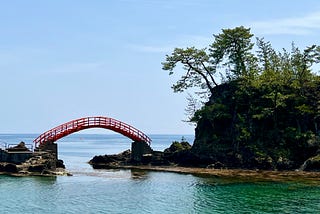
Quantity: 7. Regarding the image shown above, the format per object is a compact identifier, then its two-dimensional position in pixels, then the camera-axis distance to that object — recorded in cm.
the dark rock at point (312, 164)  5422
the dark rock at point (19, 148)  5551
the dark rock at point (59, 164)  5906
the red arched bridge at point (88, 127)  6100
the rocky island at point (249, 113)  5906
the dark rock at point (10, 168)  5185
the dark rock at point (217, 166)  5991
